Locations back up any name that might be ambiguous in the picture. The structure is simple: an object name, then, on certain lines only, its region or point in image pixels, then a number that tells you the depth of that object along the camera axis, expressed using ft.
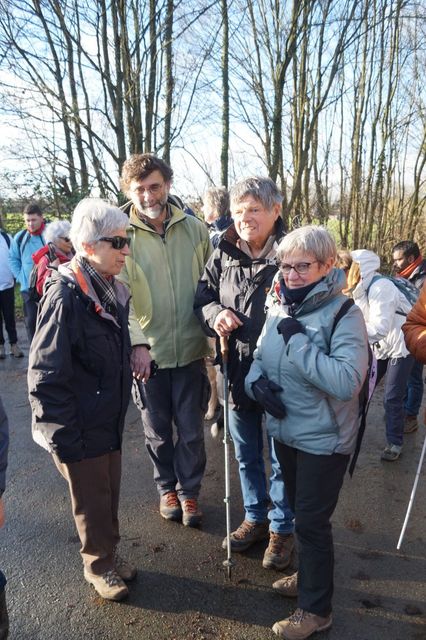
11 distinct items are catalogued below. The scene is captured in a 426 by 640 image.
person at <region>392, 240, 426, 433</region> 16.42
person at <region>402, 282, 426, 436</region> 8.84
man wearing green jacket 10.34
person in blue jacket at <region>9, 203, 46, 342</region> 23.21
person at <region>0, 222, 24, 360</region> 25.17
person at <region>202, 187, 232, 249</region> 18.25
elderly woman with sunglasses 7.63
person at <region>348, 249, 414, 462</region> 13.00
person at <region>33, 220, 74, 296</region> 17.12
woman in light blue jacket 7.26
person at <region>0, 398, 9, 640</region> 6.59
